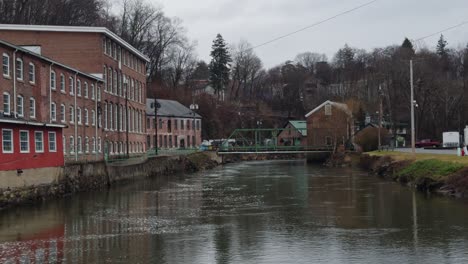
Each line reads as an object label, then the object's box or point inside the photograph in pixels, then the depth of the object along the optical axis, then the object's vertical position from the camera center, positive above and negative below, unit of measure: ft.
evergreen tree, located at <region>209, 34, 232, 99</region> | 392.88 +55.65
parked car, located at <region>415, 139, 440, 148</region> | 263.21 -1.45
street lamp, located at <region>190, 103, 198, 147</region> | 317.67 +5.62
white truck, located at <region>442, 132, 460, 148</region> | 228.16 +0.47
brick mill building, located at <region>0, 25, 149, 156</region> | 178.19 +29.51
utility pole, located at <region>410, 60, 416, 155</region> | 151.64 +7.06
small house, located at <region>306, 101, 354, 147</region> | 268.21 +8.90
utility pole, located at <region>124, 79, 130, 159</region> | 202.24 +14.84
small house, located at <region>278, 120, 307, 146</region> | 334.24 +5.81
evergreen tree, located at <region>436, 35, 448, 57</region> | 376.95 +67.99
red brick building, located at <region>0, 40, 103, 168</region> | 115.65 +11.93
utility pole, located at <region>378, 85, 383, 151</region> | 228.59 +1.23
